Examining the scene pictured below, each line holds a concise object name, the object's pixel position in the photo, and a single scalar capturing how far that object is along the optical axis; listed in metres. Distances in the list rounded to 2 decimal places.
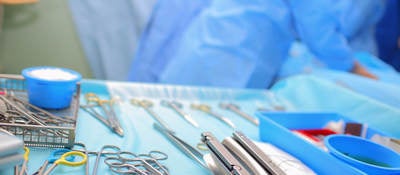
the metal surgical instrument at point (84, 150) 0.62
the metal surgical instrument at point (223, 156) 0.59
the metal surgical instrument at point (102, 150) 0.63
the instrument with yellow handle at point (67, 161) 0.61
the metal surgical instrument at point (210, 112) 0.99
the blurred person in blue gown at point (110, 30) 1.74
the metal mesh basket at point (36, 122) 0.66
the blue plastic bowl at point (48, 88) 0.78
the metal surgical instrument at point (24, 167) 0.56
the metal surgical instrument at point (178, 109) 0.96
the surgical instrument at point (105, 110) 0.83
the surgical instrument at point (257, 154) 0.62
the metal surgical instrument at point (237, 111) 1.04
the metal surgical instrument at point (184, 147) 0.75
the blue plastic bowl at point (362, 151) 0.67
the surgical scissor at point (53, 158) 0.59
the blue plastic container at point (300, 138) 0.67
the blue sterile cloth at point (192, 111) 0.75
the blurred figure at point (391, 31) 2.03
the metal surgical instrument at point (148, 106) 0.93
